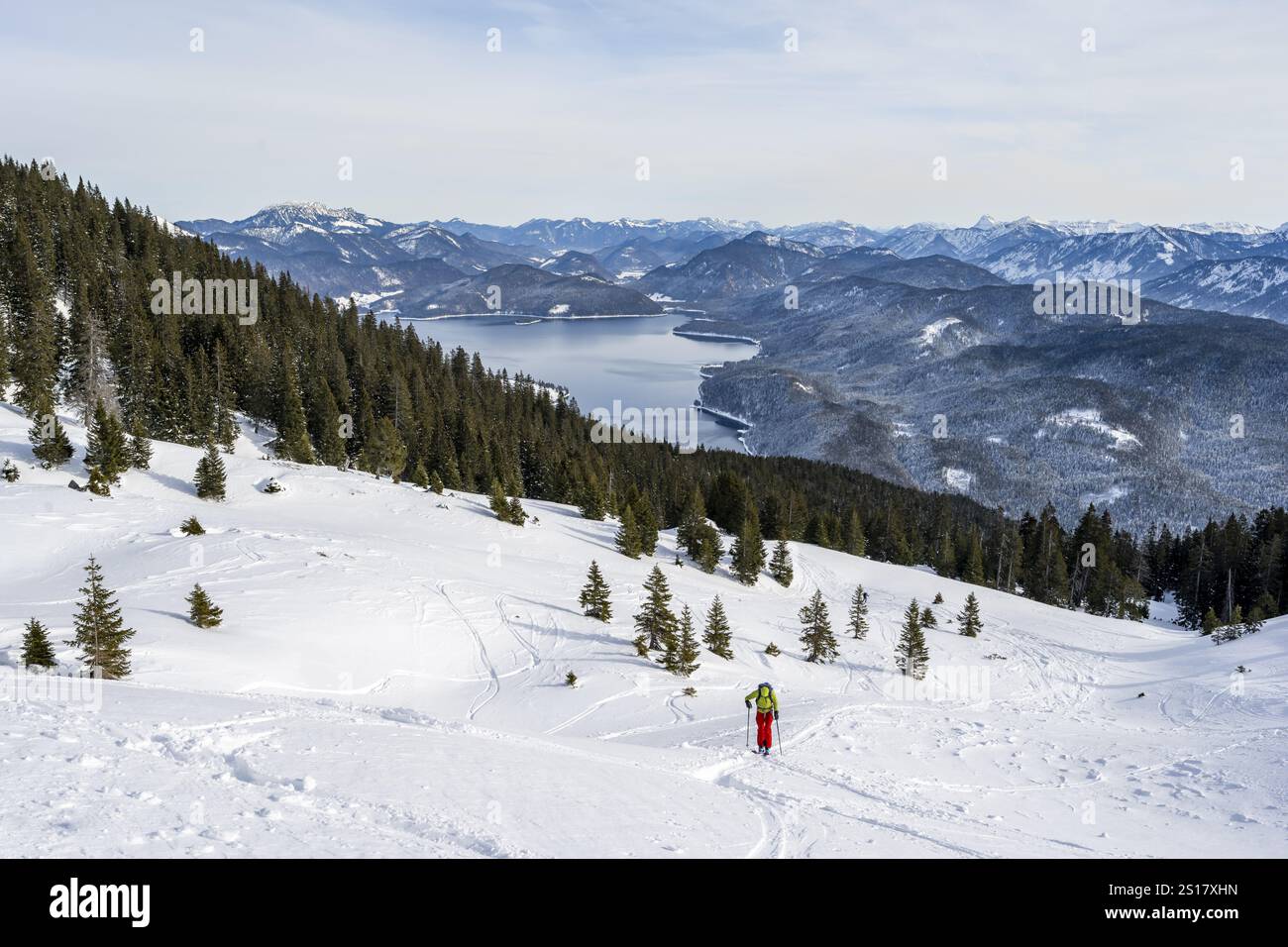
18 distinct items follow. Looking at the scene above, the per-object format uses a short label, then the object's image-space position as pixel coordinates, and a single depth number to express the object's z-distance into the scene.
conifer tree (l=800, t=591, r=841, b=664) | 33.72
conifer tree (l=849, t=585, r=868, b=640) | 39.75
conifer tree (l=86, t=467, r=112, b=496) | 37.16
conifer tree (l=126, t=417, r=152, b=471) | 43.66
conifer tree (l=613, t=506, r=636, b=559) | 47.94
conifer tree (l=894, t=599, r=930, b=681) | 33.88
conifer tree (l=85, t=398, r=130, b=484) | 40.16
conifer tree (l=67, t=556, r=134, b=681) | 17.17
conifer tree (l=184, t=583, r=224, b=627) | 22.47
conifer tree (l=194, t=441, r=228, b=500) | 42.00
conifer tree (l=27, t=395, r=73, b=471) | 39.81
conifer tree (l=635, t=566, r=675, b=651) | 28.91
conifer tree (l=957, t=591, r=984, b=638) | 43.65
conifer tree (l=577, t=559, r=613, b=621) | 32.94
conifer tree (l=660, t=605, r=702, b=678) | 27.03
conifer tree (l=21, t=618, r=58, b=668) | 16.88
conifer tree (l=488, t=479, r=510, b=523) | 48.06
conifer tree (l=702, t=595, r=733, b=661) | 31.02
